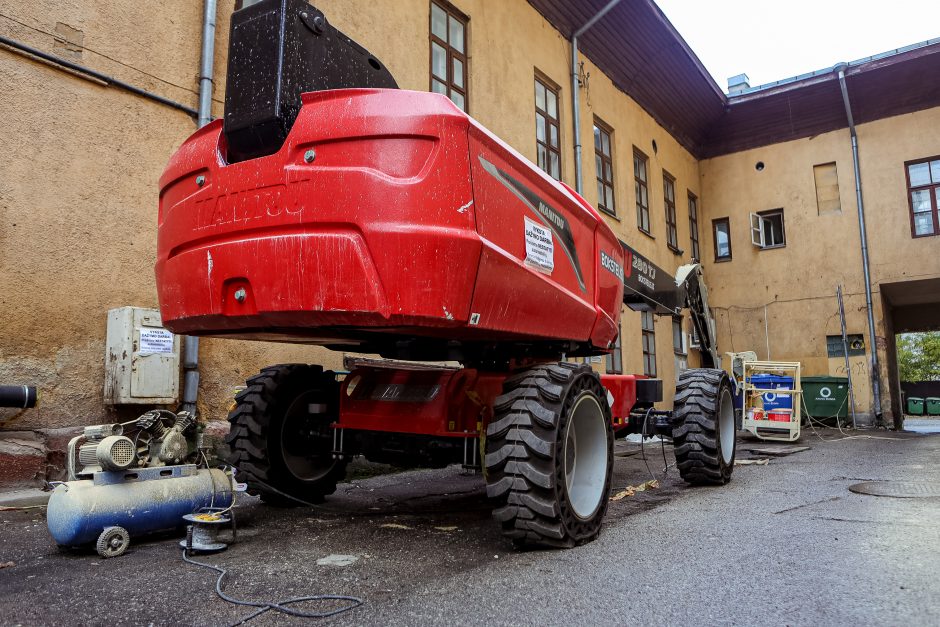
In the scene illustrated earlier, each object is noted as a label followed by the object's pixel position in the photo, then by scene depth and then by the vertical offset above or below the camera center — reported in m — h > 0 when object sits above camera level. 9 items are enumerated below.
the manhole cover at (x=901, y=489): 5.20 -0.79
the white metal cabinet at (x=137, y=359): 5.12 +0.28
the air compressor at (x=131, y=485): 3.24 -0.46
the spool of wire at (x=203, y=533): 3.35 -0.69
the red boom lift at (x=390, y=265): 2.87 +0.58
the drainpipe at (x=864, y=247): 15.98 +3.42
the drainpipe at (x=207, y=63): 5.98 +2.92
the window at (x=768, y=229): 17.98 +4.31
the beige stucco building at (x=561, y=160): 4.95 +3.24
